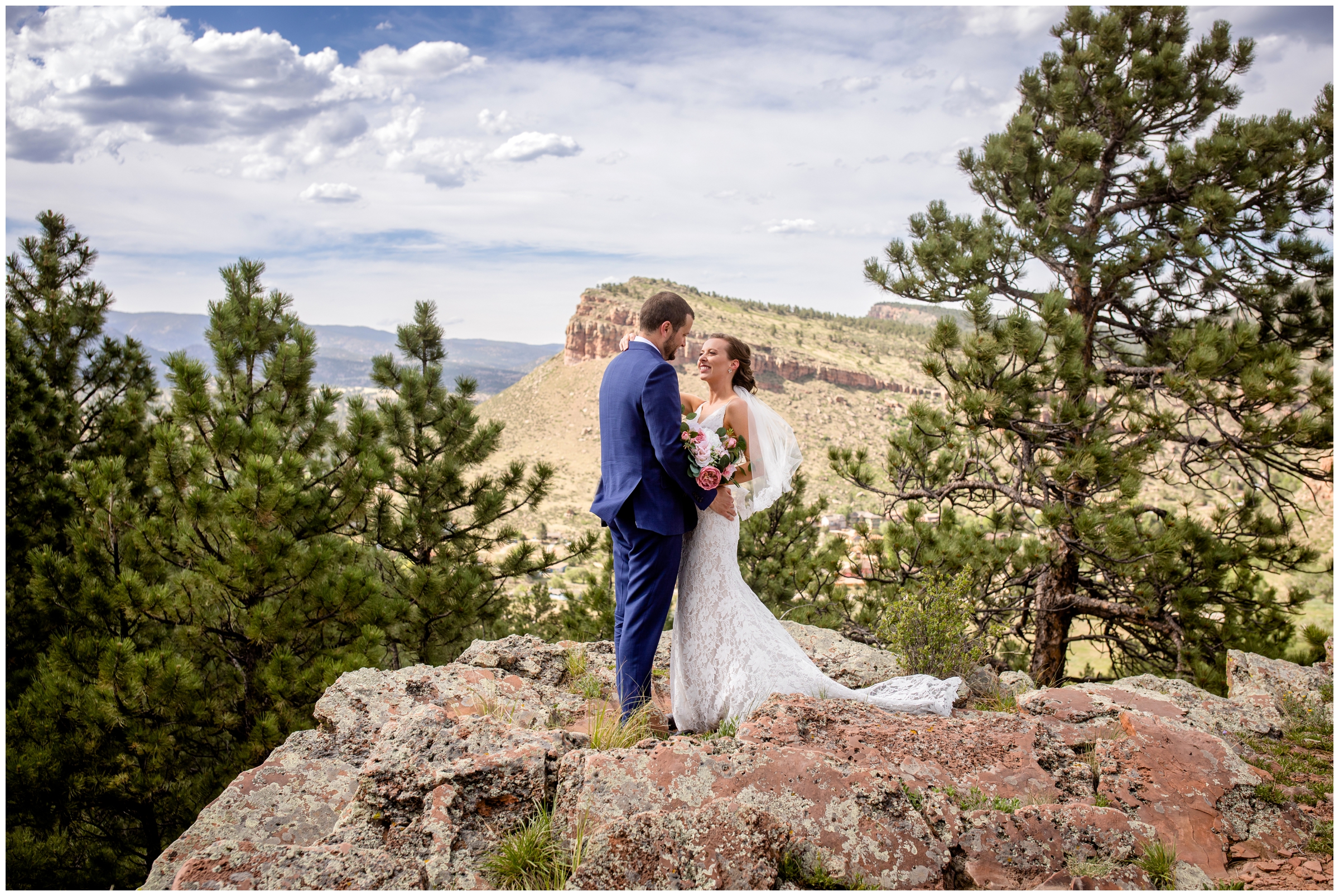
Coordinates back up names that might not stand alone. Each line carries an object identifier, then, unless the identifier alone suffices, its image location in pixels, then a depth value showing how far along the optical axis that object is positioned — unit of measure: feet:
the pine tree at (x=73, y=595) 21.75
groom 13.42
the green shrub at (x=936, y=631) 17.33
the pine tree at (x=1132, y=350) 23.72
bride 14.35
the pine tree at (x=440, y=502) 31.71
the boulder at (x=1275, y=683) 17.10
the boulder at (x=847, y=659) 18.69
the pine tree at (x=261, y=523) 21.84
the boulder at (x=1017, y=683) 18.93
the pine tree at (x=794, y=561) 31.27
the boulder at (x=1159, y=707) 14.61
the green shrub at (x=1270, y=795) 11.62
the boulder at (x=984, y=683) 18.19
